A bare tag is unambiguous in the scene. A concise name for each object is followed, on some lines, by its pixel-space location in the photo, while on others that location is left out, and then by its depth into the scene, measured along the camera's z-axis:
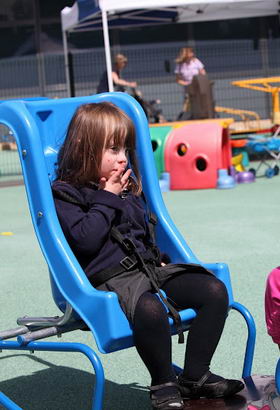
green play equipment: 10.12
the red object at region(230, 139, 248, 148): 11.24
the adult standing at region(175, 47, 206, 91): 14.23
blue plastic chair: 2.56
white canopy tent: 13.61
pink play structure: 9.61
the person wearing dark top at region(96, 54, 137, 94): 12.41
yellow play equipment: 11.41
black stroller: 13.25
